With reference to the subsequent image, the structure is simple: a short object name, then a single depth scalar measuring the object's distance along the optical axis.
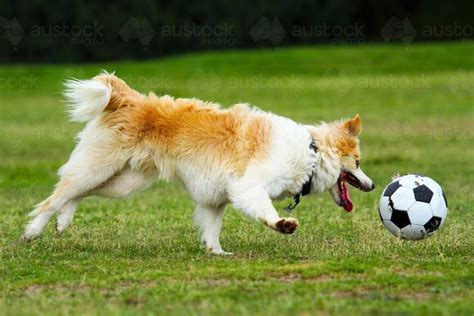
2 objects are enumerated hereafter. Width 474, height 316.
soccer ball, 16.30
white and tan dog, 15.57
